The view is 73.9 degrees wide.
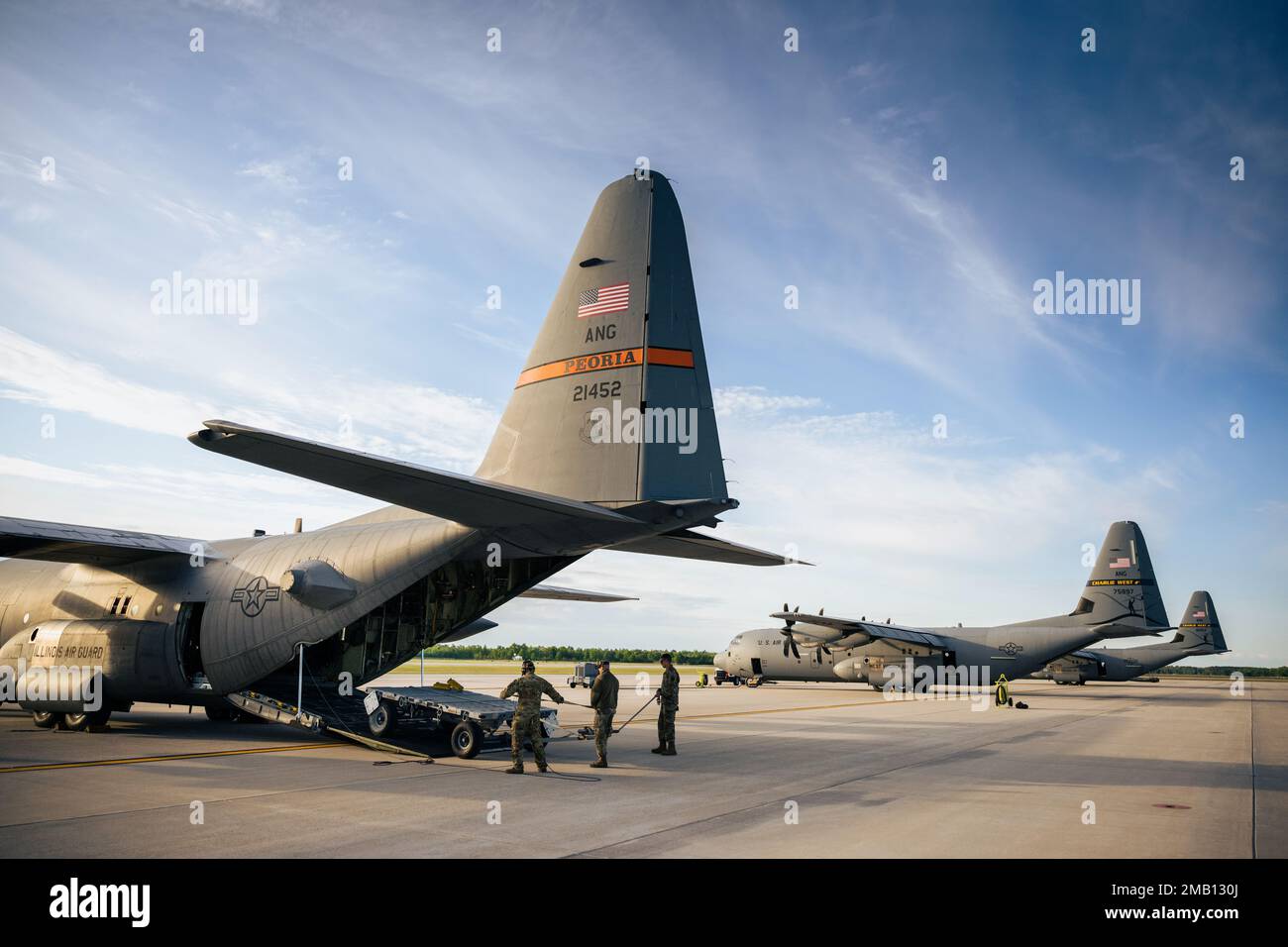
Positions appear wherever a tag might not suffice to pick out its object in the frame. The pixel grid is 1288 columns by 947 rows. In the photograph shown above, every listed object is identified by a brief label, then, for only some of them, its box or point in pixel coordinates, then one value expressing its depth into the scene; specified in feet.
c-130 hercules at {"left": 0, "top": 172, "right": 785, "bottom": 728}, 38.11
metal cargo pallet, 42.39
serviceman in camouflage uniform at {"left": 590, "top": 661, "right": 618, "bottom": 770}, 41.37
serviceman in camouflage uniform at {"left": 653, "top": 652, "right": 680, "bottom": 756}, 45.96
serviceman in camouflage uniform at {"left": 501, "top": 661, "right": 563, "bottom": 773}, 38.88
